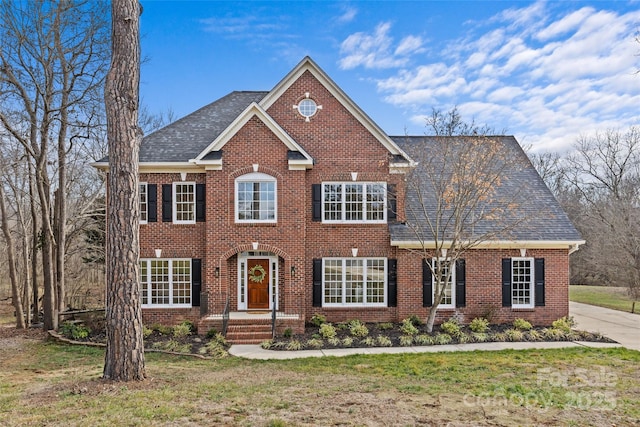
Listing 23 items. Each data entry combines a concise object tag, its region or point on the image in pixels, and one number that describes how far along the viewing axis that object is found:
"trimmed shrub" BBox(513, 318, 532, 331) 14.19
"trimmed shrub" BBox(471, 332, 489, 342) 12.83
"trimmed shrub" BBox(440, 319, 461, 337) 13.52
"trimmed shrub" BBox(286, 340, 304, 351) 12.04
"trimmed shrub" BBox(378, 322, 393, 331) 14.20
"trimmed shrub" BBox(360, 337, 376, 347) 12.36
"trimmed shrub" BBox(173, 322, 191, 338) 13.49
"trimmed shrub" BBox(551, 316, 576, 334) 13.80
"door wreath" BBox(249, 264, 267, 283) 15.00
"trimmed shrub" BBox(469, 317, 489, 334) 13.88
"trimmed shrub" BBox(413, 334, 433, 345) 12.53
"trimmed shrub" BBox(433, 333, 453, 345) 12.59
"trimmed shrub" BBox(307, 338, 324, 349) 12.20
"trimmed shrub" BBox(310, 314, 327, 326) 14.47
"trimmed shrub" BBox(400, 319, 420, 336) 13.42
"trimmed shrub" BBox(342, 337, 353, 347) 12.30
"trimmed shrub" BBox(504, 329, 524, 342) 13.04
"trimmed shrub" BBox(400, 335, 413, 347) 12.41
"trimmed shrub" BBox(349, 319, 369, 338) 13.30
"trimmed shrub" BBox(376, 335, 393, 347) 12.36
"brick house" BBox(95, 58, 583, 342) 14.41
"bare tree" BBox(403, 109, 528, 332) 13.83
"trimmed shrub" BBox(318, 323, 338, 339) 13.02
